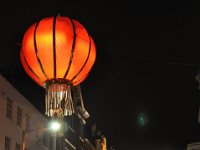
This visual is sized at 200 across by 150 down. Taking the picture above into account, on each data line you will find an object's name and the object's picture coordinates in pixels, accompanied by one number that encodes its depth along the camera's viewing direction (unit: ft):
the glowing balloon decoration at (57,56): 37.65
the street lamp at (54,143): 148.32
